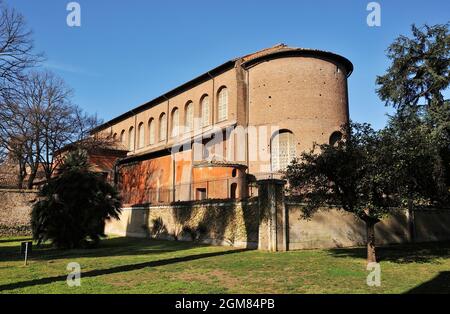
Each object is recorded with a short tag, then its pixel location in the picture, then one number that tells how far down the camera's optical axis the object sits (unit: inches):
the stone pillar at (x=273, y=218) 664.4
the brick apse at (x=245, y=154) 725.3
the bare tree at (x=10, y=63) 645.3
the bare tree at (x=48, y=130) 1268.5
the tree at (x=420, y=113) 469.4
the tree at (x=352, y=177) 464.1
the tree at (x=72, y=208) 761.6
